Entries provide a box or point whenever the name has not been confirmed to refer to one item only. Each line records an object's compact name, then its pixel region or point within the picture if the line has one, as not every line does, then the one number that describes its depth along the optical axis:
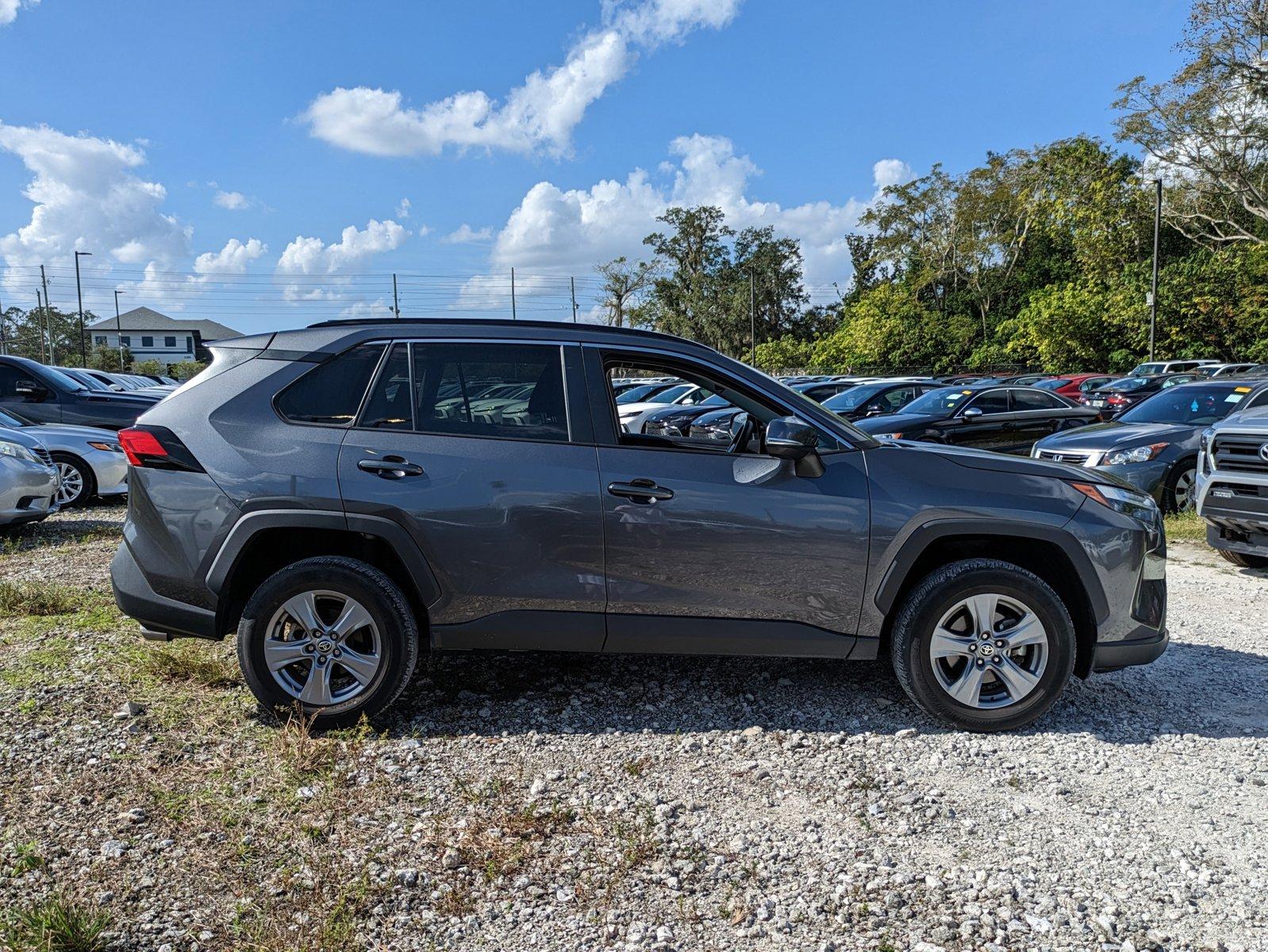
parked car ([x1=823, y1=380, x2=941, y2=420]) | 16.69
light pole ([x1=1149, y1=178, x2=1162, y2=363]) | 32.66
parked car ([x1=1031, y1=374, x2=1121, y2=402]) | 27.95
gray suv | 3.78
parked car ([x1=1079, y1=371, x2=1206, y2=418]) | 23.72
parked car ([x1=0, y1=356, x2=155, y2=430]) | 11.92
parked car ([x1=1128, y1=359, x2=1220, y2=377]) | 30.90
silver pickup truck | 6.67
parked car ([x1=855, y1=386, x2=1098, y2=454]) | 13.21
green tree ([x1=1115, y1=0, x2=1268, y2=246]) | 30.14
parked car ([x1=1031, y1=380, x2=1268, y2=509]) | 9.10
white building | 107.50
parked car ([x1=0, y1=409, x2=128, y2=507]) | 10.20
